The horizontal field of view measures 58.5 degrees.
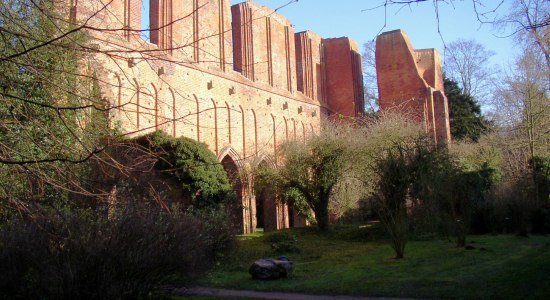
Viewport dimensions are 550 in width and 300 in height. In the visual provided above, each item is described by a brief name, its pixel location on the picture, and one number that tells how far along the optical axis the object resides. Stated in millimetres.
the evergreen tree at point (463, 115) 36375
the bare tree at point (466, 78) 38812
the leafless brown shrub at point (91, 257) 5801
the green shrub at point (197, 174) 16531
